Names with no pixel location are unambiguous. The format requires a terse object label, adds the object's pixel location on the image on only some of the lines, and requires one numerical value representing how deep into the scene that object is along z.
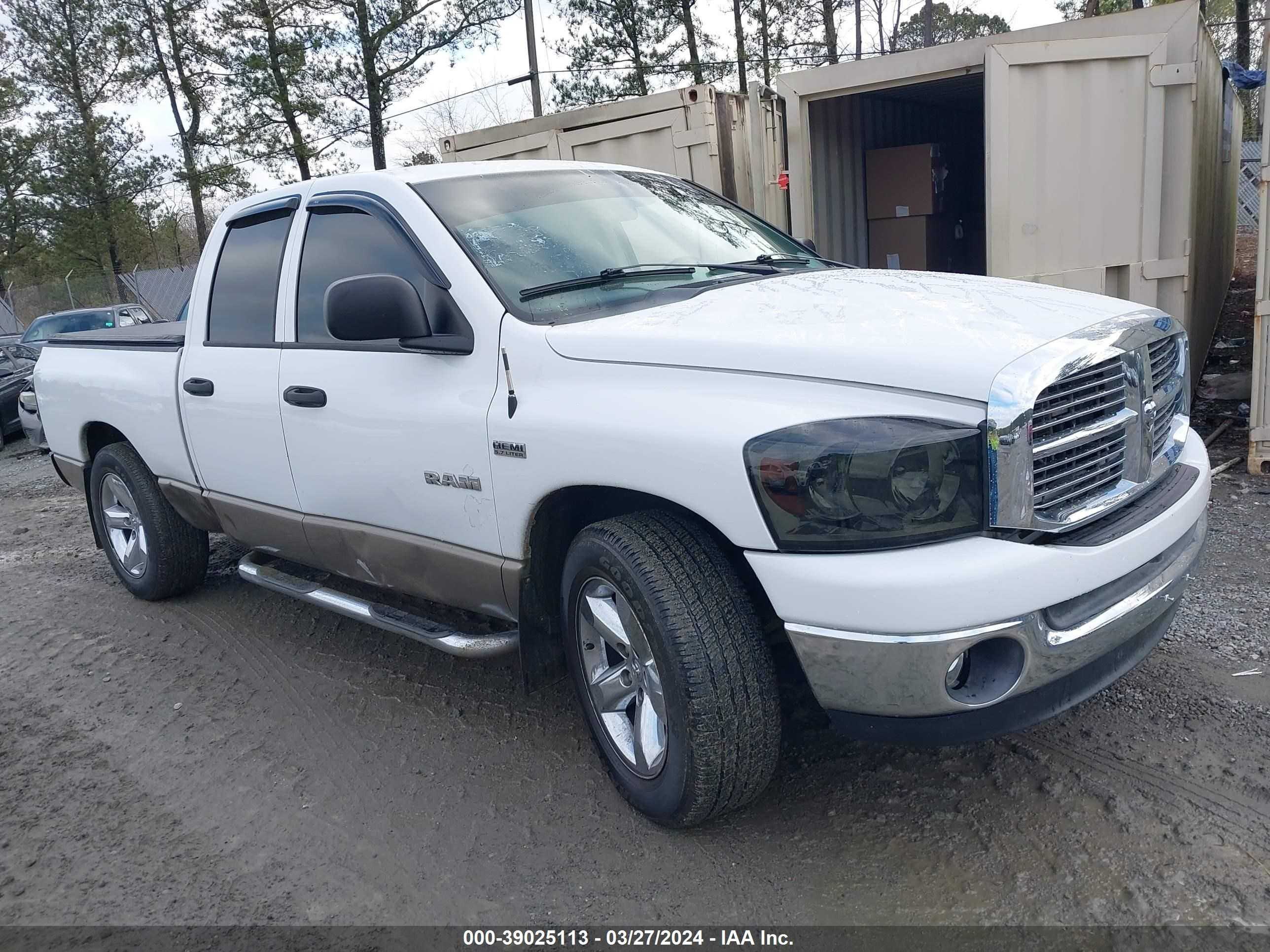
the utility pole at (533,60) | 24.38
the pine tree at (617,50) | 25.12
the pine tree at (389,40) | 24.78
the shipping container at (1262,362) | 5.88
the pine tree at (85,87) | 28.72
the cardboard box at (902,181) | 9.17
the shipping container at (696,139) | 8.49
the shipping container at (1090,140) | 6.43
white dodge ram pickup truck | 2.38
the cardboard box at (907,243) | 9.38
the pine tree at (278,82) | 24.91
